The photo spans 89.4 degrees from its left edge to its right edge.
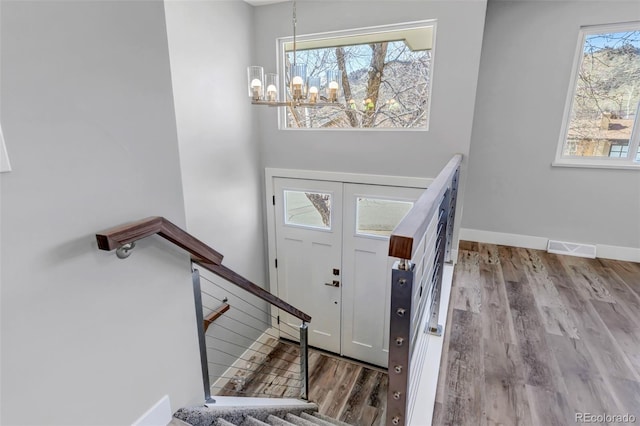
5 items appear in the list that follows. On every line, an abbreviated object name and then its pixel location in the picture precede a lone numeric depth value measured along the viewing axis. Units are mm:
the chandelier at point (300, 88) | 2332
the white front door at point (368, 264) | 3750
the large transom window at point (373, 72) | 3318
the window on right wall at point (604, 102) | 3346
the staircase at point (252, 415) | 1380
